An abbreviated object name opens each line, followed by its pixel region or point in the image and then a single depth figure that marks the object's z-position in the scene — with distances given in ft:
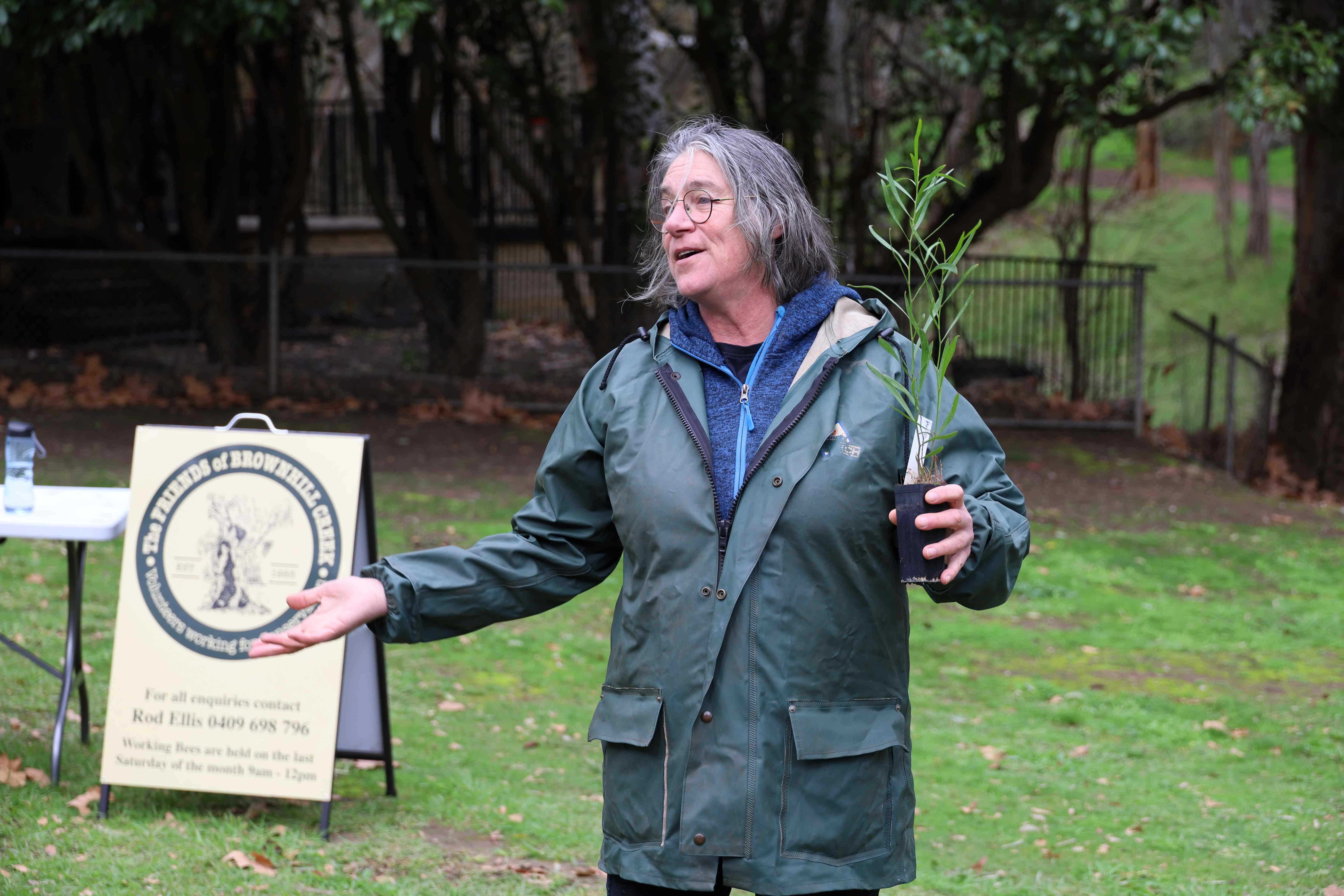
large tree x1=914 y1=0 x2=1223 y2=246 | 32.32
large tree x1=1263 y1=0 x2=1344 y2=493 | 44.93
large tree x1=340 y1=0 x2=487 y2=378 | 46.42
